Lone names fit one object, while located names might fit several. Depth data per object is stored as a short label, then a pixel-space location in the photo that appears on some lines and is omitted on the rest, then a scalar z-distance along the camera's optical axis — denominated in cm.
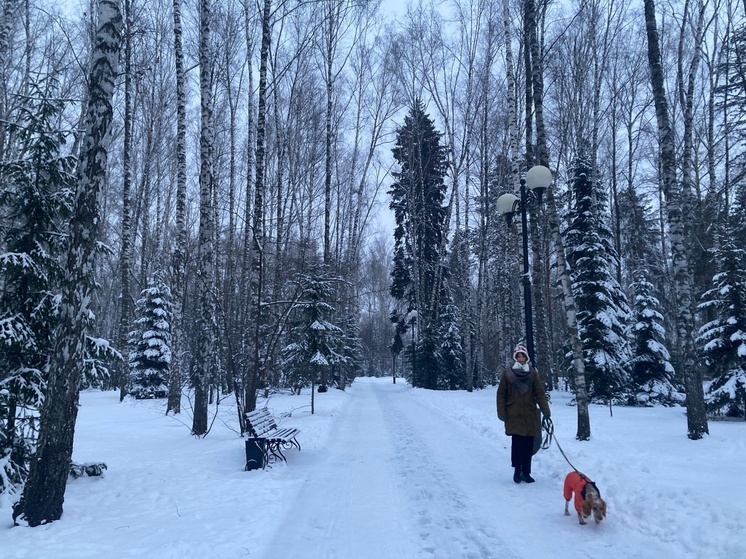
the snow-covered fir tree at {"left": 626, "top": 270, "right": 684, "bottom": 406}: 1714
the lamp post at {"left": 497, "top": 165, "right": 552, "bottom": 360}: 873
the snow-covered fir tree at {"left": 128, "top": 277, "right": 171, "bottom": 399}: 2253
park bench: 732
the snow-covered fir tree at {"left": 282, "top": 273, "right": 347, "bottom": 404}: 1783
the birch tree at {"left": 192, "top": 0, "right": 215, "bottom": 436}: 1033
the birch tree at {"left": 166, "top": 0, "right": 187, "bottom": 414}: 1120
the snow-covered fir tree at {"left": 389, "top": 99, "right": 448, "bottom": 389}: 2723
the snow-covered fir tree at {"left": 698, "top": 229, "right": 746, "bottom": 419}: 1251
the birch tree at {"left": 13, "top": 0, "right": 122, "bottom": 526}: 481
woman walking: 641
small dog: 465
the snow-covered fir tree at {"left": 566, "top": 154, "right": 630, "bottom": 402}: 1746
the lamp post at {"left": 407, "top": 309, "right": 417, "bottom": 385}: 2956
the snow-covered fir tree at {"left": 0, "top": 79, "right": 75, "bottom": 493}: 556
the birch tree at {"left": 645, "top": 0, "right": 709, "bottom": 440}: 919
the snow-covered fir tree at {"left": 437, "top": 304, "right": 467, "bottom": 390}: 3159
